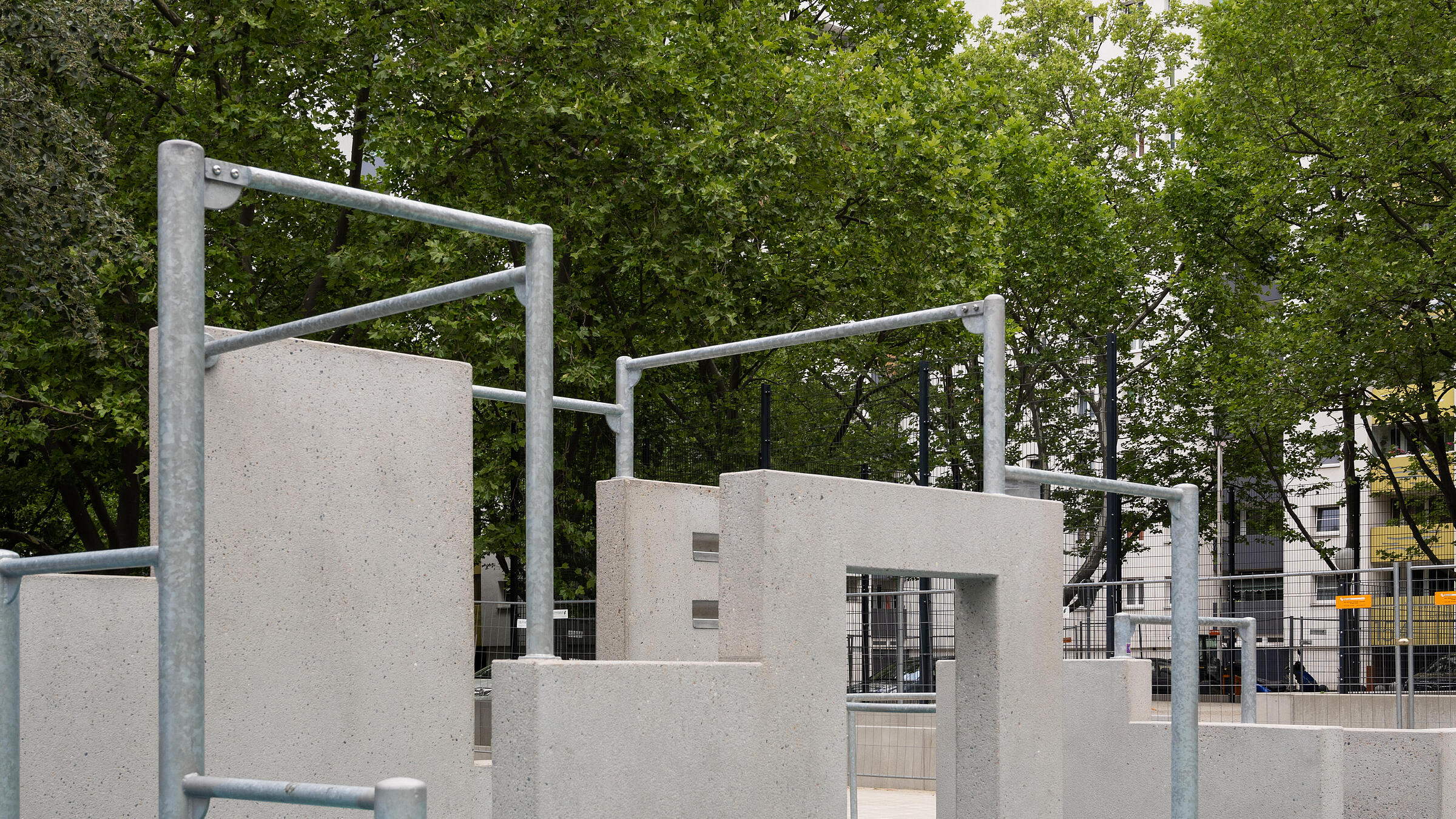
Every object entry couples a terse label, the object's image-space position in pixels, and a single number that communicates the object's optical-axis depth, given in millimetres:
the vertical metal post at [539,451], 3648
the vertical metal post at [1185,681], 6566
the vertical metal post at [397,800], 2396
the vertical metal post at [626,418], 8250
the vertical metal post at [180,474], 2908
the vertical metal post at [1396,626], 11367
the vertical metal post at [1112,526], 12766
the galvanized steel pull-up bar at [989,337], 5988
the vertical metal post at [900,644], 13672
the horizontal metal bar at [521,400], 6941
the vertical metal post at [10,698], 3266
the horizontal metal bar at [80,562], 2934
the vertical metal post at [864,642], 13734
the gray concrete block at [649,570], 8023
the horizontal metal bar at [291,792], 2477
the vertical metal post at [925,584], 13383
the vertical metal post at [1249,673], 8617
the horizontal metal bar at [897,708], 8031
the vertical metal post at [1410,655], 11414
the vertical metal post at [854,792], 9570
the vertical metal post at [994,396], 5973
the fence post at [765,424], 14195
